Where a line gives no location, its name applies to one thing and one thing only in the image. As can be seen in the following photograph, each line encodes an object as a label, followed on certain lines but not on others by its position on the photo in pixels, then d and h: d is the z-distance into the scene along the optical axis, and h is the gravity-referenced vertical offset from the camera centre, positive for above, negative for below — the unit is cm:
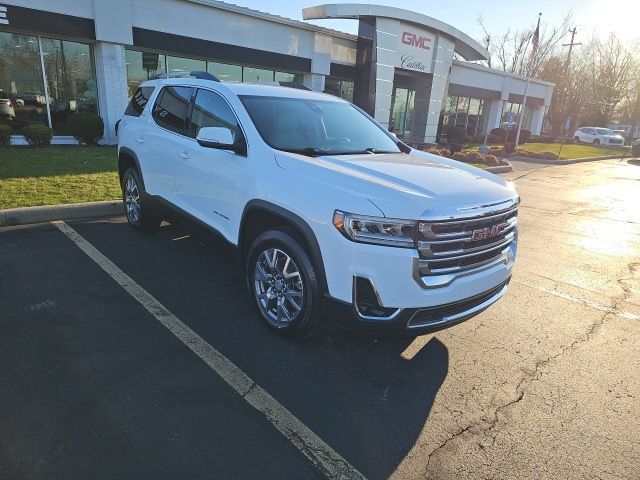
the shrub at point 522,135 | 3074 -169
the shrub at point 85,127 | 1269 -130
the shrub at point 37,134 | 1139 -145
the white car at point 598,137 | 3784 -175
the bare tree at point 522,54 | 5216 +689
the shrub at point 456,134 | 2403 -154
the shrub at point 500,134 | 3073 -168
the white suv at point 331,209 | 282 -77
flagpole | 2106 +217
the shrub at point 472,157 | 1678 -185
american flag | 2089 +305
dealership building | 1239 +121
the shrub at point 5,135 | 1101 -146
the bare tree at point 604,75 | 5438 +487
